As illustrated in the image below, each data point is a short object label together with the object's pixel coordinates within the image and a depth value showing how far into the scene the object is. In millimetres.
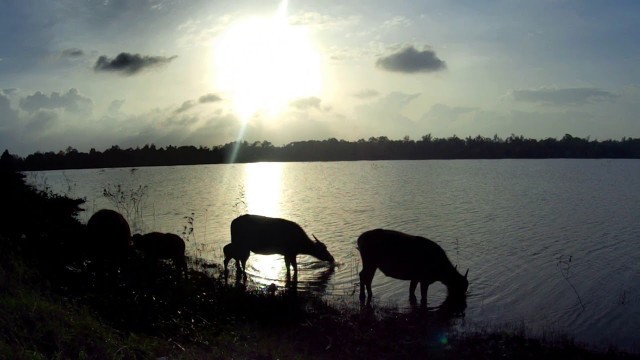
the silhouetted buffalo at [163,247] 14141
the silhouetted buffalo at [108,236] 12125
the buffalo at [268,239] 14852
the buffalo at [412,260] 12172
